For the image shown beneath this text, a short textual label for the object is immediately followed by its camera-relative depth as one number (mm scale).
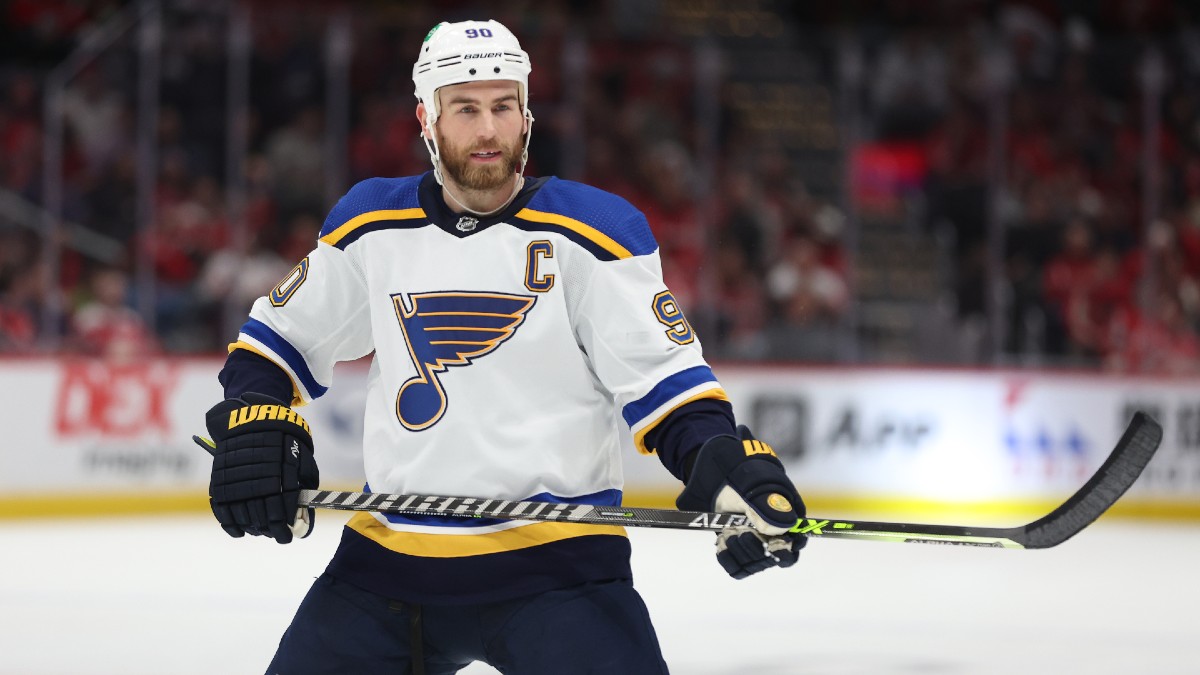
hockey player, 5807
